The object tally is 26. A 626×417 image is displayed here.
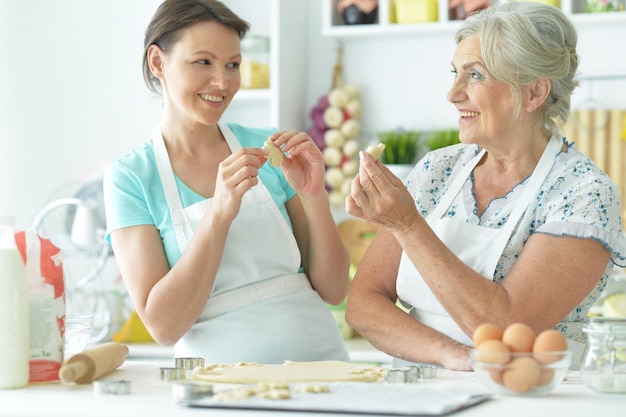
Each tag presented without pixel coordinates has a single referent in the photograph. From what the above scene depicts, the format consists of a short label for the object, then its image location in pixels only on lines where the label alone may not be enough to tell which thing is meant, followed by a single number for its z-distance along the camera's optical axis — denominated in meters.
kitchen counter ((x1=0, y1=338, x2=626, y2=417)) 1.87
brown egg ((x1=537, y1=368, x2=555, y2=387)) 1.93
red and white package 2.08
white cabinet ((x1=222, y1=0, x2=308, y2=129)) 3.91
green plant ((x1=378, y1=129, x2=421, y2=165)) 3.95
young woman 2.42
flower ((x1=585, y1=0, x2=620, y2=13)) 3.67
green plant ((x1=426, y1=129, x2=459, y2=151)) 3.89
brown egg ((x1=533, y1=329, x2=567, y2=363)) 1.92
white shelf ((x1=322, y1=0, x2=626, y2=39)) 3.68
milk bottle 2.04
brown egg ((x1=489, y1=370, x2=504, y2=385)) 1.94
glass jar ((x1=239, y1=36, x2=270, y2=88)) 3.97
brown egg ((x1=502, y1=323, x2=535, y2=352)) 1.93
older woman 2.35
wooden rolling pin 2.08
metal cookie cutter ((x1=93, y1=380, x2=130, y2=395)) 2.00
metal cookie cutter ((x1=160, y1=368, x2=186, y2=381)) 2.11
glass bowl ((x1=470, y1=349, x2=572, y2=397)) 1.93
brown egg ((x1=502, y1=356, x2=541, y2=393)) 1.93
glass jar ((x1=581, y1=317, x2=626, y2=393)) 1.98
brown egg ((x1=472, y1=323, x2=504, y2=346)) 1.96
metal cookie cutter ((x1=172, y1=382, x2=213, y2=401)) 1.92
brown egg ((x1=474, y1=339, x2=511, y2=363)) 1.93
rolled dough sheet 2.06
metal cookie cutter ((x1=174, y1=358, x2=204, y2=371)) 2.19
